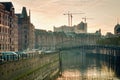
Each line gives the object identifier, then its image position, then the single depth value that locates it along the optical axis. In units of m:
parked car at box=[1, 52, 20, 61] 48.45
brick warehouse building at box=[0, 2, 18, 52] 79.88
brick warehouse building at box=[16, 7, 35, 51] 120.06
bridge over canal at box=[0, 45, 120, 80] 47.93
